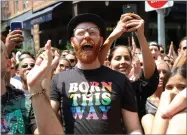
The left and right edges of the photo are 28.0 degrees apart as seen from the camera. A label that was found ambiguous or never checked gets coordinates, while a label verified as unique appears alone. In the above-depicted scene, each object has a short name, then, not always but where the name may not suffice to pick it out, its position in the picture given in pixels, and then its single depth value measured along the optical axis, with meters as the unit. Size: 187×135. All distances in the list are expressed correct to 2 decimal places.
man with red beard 2.14
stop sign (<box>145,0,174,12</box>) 4.62
